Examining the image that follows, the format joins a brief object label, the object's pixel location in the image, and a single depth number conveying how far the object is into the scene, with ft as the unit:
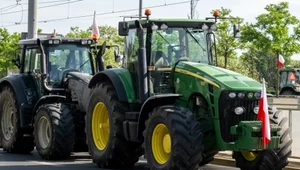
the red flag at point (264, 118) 39.06
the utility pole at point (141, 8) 113.16
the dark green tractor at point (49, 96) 53.72
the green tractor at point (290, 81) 153.17
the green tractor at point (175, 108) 39.99
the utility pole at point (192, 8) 126.50
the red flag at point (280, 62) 141.95
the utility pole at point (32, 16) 87.30
